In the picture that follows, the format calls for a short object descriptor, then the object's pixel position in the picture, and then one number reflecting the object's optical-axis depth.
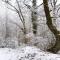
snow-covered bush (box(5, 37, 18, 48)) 7.64
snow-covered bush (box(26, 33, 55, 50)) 6.56
